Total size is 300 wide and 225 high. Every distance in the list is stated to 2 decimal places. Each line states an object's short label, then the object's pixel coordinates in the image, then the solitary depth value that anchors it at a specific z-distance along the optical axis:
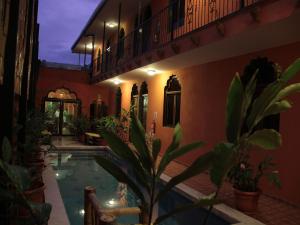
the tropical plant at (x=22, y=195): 1.45
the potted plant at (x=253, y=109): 1.58
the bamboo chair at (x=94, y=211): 2.33
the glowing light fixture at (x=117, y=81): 12.15
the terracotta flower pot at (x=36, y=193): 2.69
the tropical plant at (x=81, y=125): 13.66
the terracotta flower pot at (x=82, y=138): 13.33
